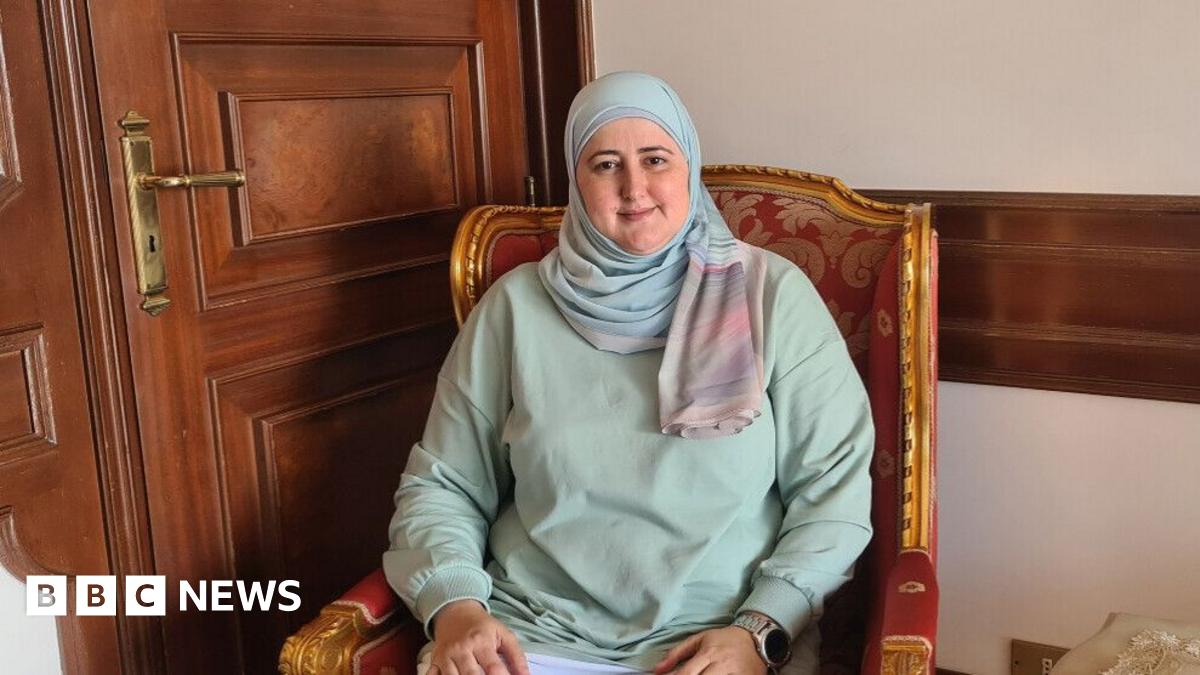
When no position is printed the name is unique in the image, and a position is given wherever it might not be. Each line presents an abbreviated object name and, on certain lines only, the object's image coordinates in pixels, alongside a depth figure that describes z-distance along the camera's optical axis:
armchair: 1.48
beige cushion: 1.51
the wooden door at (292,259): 1.70
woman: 1.51
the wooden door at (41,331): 1.51
